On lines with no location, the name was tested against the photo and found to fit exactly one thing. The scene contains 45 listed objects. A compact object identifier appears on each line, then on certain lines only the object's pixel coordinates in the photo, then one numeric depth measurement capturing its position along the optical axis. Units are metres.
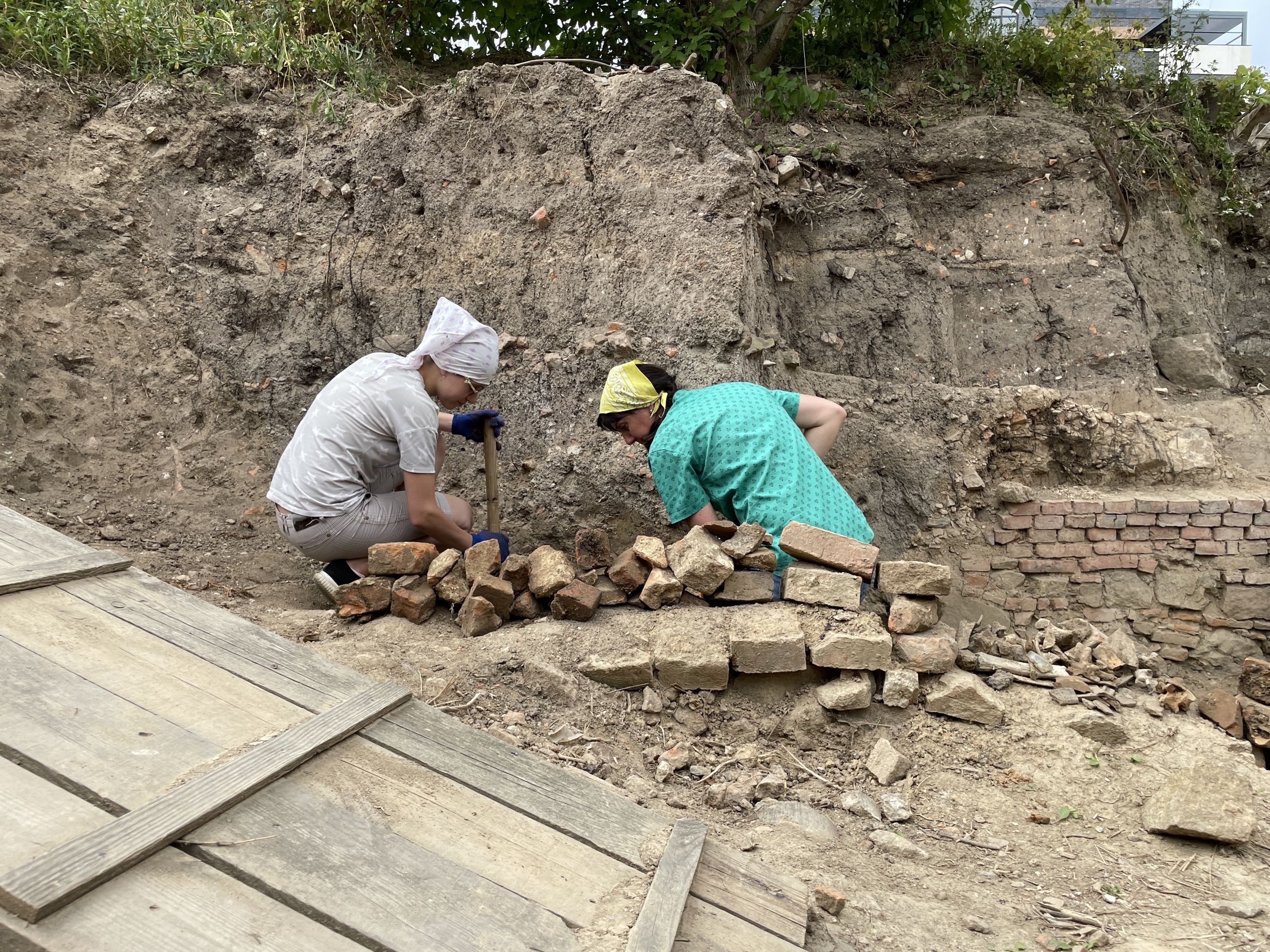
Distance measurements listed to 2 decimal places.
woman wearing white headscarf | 3.34
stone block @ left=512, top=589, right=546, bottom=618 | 3.17
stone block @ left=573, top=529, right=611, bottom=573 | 3.27
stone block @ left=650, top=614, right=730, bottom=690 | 2.82
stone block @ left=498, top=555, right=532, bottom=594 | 3.16
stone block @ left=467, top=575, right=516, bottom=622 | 3.09
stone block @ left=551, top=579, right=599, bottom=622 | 3.05
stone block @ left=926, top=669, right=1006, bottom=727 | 2.85
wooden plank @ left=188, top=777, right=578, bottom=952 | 1.38
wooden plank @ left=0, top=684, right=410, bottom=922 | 1.19
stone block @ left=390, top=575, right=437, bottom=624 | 3.15
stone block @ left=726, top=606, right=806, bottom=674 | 2.83
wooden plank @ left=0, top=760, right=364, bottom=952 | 1.19
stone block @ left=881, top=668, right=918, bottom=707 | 2.84
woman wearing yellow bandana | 3.24
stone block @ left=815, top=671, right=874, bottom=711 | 2.79
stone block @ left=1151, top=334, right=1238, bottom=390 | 5.61
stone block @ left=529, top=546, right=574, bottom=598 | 3.12
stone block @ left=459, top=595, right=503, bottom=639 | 3.05
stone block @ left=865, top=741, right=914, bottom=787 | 2.63
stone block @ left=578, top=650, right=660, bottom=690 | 2.81
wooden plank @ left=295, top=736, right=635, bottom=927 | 1.58
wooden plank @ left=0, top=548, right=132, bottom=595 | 1.99
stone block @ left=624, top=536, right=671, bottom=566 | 3.12
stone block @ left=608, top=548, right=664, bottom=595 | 3.11
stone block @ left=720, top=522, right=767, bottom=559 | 3.06
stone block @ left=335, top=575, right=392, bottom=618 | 3.18
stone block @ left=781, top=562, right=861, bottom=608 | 2.96
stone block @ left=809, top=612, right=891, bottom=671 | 2.82
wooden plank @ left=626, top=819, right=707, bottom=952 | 1.48
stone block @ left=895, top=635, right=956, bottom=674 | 2.90
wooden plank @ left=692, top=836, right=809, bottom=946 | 1.69
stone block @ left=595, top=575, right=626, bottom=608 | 3.15
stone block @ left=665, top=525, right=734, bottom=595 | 3.02
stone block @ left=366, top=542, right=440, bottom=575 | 3.20
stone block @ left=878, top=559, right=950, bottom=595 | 3.03
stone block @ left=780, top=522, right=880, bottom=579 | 3.03
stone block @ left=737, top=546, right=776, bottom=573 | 3.06
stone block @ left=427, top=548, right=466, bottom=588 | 3.19
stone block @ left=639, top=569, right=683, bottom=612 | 3.07
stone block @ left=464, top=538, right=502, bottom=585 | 3.17
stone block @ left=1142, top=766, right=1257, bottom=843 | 2.31
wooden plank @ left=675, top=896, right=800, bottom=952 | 1.56
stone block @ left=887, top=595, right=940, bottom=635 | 2.98
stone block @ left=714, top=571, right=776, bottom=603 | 3.07
